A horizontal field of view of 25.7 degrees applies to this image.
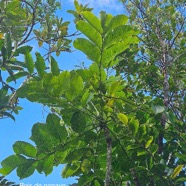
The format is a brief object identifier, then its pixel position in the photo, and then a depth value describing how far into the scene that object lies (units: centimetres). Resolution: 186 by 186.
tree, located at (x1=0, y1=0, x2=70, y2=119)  304
